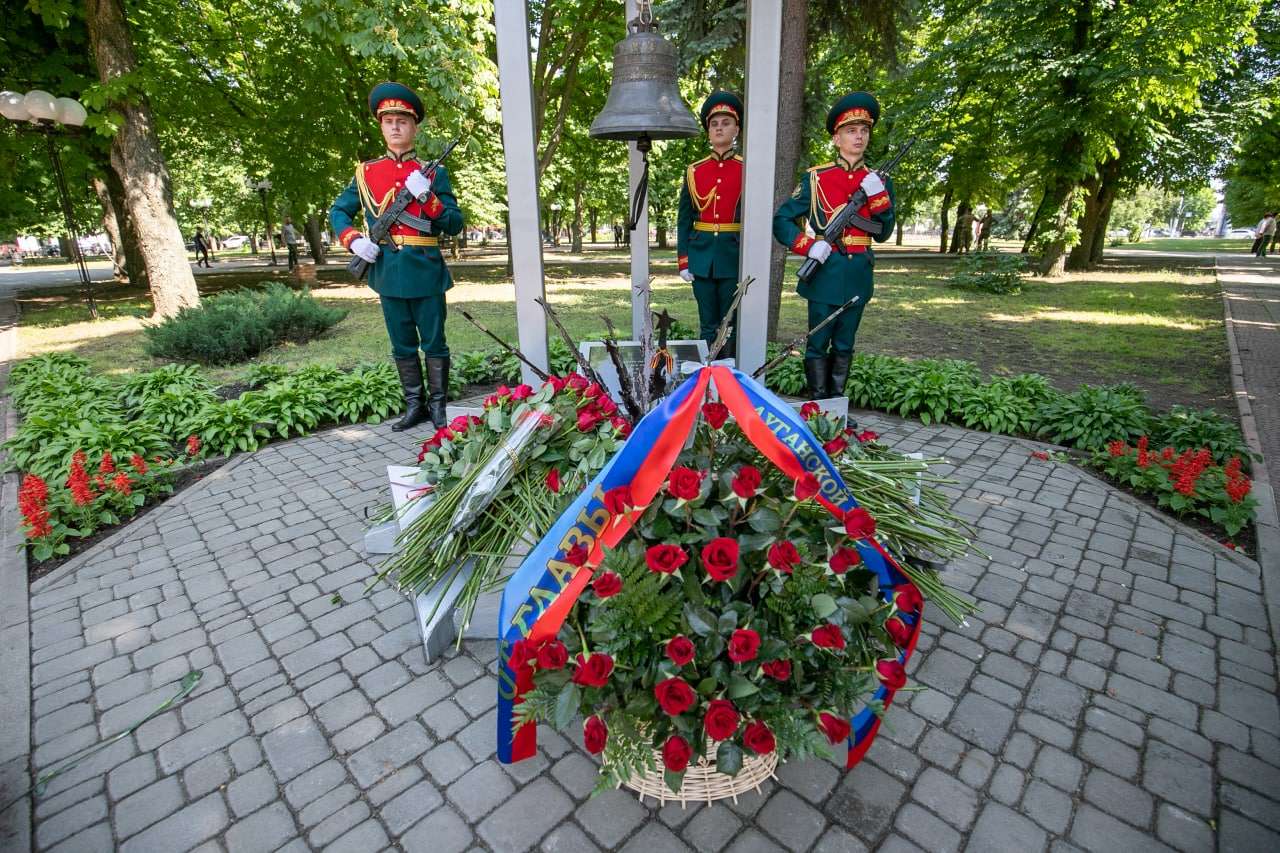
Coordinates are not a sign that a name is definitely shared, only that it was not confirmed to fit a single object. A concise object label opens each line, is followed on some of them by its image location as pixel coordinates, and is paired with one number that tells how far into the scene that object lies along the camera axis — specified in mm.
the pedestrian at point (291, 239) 22219
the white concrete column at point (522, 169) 3605
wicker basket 1843
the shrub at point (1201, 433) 4336
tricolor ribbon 1798
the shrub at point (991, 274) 14029
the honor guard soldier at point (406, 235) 4508
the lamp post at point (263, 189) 20656
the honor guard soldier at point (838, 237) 4176
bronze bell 3316
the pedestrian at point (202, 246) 28594
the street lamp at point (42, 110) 9438
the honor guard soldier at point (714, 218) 5012
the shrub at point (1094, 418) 4750
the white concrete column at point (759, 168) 3787
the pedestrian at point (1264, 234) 25219
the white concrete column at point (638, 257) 5430
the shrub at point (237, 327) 7691
